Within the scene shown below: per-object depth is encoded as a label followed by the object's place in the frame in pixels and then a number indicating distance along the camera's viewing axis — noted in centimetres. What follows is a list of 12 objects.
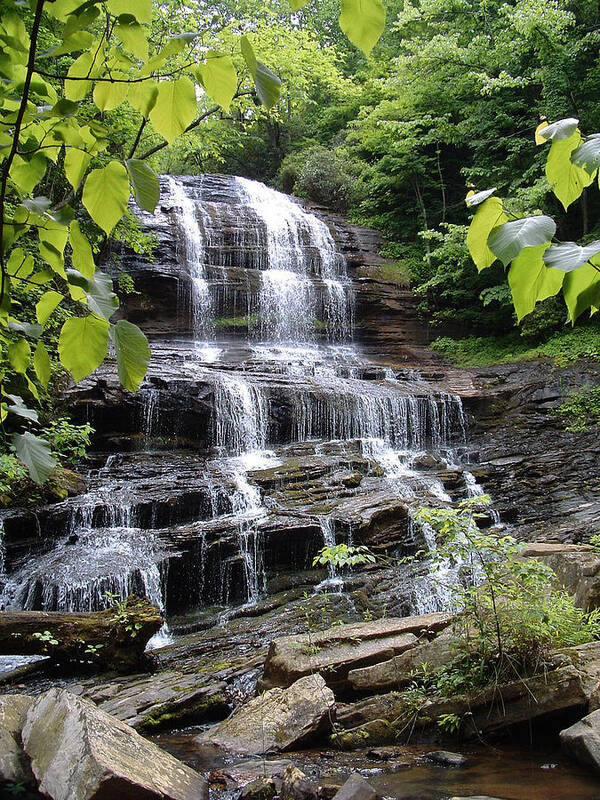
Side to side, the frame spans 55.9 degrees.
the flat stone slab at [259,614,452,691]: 480
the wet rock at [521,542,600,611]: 511
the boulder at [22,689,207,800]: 250
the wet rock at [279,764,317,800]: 294
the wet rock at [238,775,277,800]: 308
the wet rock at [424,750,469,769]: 354
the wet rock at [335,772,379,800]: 278
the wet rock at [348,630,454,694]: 448
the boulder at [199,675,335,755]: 393
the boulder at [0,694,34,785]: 273
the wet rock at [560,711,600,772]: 325
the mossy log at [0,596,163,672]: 584
